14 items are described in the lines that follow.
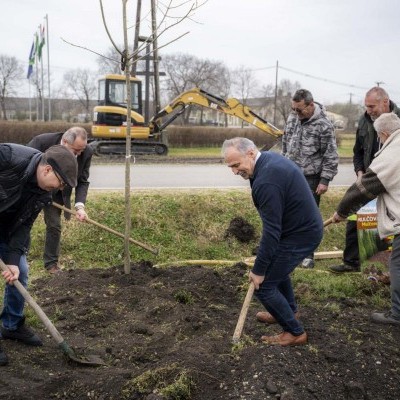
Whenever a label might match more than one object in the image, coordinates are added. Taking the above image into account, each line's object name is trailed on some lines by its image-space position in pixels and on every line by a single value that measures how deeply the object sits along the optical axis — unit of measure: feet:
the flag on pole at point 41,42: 119.16
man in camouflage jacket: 20.66
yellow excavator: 57.16
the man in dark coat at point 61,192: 18.20
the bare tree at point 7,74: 176.70
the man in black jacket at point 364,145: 18.38
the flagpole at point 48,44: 121.42
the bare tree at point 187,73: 157.79
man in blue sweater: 11.87
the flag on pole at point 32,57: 121.80
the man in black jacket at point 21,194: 11.37
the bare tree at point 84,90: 203.23
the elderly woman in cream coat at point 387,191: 14.79
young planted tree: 17.48
